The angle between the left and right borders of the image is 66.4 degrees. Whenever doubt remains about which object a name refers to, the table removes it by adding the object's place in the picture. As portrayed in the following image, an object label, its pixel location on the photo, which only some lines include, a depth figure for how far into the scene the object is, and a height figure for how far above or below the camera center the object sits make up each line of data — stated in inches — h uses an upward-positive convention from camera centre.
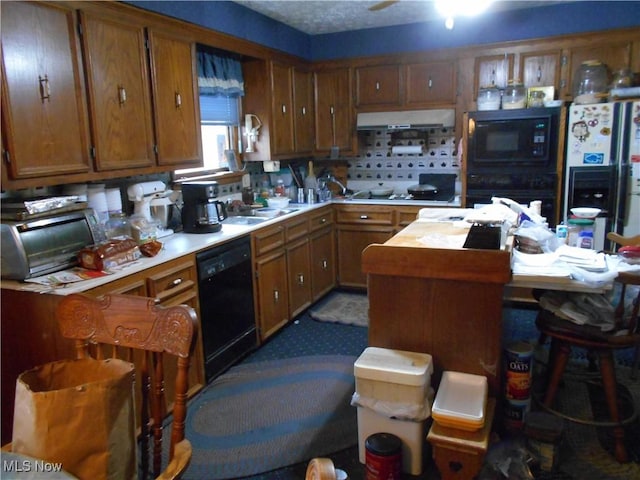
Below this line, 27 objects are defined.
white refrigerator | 139.7 -4.3
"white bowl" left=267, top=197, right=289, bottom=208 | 165.6 -15.2
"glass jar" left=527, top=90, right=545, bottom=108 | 154.2 +16.2
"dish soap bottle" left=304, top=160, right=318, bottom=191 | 187.2 -9.6
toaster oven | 82.7 -14.0
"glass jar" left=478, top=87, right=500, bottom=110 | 158.1 +17.1
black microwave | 149.9 +3.6
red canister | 74.5 -46.0
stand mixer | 115.6 -10.0
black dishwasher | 113.1 -35.5
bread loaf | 89.1 -17.3
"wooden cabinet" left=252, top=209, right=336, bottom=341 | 136.9 -34.4
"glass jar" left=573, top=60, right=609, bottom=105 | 150.3 +21.1
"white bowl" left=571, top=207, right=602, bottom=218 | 97.4 -12.7
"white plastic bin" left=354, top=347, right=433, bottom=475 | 76.2 -37.8
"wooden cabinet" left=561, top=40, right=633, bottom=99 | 150.9 +28.5
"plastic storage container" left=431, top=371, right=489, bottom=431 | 70.9 -37.4
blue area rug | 90.5 -53.9
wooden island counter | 77.4 -24.4
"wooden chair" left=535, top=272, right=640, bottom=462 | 82.2 -32.8
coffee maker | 124.0 -12.4
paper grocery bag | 44.9 -24.3
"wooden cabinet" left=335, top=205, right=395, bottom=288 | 174.9 -28.2
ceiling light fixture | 103.0 +31.3
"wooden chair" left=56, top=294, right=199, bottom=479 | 51.2 -19.5
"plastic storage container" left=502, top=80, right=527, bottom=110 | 155.3 +17.3
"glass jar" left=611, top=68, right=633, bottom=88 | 145.1 +20.3
